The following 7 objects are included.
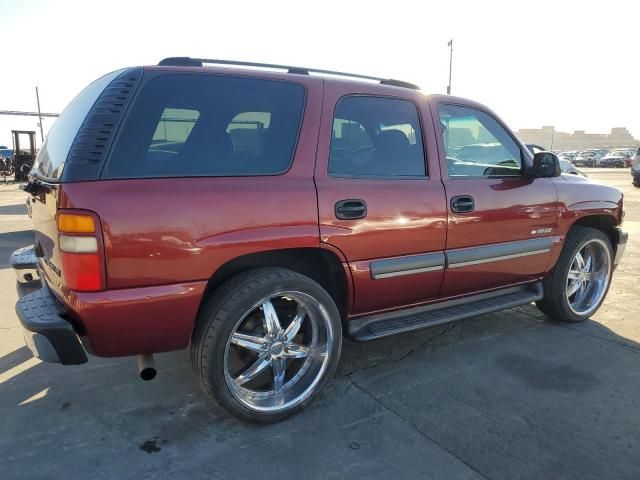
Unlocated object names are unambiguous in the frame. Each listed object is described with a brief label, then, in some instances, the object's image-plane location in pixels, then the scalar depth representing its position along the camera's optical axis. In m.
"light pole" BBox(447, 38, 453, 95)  26.75
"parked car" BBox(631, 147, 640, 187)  16.99
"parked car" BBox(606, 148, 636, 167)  40.05
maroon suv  2.19
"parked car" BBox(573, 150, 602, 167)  44.06
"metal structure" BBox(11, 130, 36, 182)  16.58
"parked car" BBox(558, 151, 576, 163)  48.53
